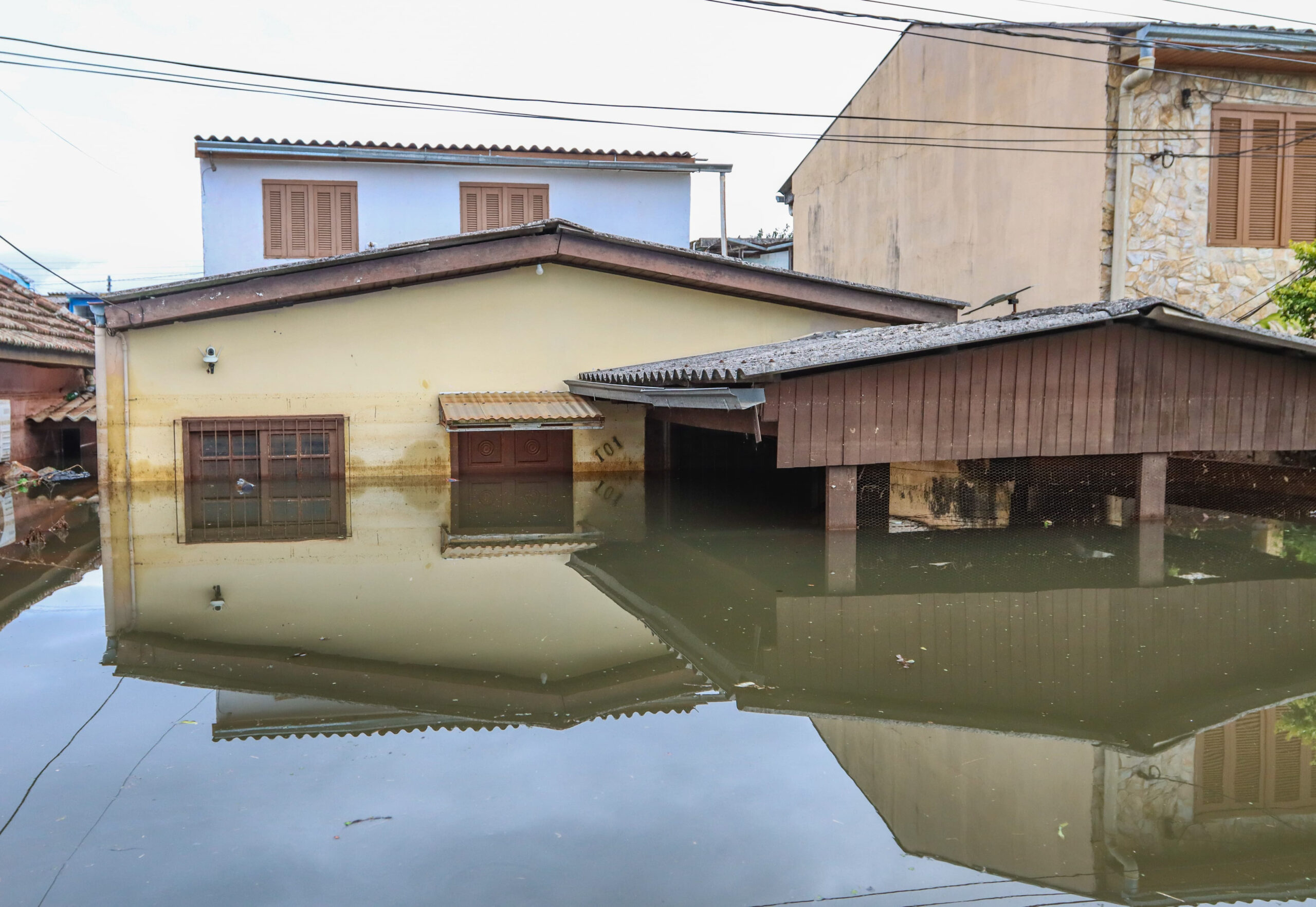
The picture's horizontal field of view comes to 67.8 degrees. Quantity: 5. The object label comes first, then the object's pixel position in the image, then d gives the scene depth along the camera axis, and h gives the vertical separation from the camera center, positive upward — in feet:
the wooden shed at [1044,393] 30.99 +1.17
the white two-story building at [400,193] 54.08 +13.38
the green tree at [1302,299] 36.94 +5.00
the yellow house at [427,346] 44.01 +3.79
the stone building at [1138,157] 42.55 +12.47
